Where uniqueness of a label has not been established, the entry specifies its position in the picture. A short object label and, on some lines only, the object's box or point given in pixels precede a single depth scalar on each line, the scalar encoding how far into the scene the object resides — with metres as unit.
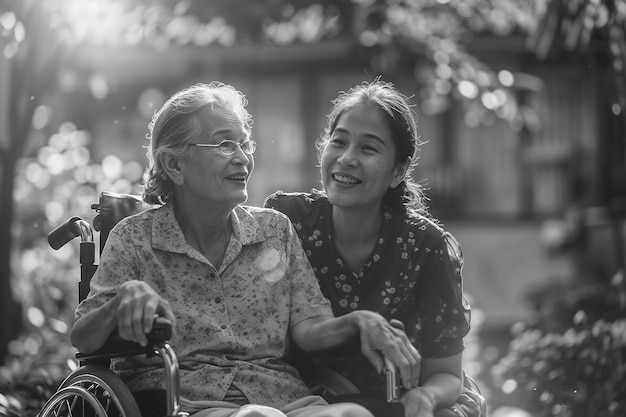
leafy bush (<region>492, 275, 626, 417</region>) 5.40
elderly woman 3.17
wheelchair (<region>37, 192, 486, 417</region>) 2.78
